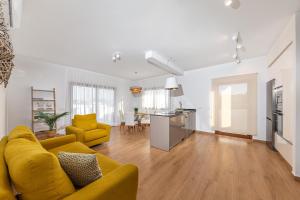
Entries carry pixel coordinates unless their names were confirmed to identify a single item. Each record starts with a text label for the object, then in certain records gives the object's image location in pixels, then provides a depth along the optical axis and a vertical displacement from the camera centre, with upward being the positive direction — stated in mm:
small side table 3966 -1129
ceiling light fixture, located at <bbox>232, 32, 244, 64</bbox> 2649 +1317
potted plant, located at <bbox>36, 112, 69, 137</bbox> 3920 -588
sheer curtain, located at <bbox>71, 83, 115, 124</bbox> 5312 -44
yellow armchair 3170 -823
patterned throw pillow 1041 -556
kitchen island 3279 -814
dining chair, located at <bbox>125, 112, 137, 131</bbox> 5027 -758
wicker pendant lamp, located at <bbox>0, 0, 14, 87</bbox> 835 +315
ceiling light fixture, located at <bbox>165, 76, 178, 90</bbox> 3888 +518
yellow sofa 755 -520
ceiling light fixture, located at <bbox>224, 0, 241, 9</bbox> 1675 +1310
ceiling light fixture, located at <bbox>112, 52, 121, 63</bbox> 3452 +1209
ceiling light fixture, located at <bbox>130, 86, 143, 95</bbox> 6160 +528
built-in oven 2740 -256
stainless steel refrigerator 3180 -387
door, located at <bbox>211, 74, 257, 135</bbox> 4062 -137
